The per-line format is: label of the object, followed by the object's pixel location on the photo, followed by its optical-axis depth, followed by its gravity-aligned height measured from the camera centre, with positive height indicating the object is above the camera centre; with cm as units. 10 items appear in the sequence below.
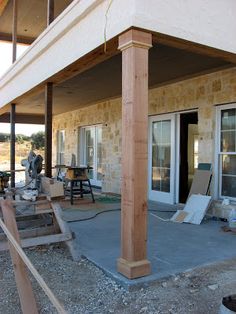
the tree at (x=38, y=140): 2647 +102
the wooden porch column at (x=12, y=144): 833 +22
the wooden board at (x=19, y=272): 300 -112
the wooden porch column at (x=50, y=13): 584 +227
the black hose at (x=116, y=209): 670 -114
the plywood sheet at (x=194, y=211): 619 -98
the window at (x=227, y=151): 643 +6
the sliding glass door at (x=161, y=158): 790 -9
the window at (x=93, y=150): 1116 +12
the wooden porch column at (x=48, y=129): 602 +41
